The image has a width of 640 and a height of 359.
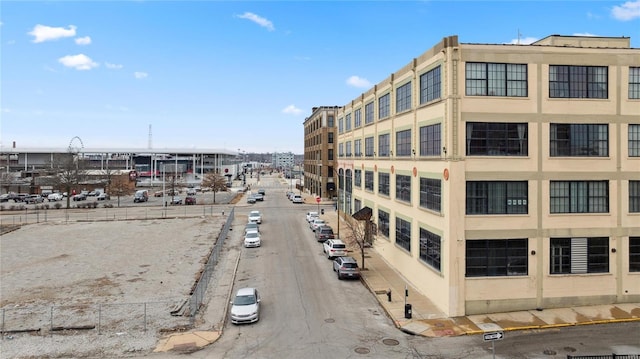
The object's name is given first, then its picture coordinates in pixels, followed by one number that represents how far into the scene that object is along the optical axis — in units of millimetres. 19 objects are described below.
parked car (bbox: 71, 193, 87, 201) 95500
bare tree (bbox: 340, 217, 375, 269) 34672
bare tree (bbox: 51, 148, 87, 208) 83312
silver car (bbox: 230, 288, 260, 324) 22281
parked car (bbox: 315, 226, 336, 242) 45175
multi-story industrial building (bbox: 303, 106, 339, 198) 90750
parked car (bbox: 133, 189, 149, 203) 88750
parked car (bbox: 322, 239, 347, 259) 36994
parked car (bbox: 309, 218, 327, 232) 50422
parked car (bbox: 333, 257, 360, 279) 30969
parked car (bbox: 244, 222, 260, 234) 47359
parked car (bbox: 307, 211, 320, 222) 56853
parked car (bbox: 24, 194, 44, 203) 89625
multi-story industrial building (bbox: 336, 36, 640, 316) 23828
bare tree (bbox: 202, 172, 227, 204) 91994
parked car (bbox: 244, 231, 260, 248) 42625
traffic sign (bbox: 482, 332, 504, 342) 14414
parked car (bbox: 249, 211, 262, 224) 57938
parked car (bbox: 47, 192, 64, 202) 94375
